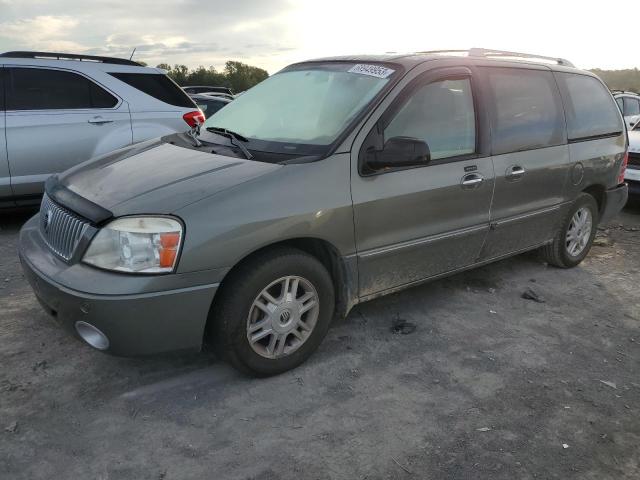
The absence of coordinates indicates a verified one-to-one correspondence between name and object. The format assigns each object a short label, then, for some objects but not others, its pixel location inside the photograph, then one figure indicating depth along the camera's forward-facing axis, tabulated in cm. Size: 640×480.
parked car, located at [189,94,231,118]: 1109
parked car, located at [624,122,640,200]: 755
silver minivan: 280
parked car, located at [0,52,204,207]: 579
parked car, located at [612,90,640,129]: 1270
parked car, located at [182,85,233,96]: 2086
